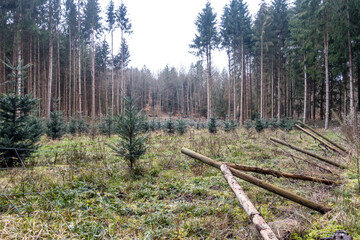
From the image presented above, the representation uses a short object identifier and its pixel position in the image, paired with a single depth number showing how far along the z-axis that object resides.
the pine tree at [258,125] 13.60
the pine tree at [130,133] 5.14
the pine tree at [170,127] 13.72
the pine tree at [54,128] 10.70
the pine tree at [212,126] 13.33
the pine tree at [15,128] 5.13
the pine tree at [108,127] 13.02
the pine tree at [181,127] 13.20
